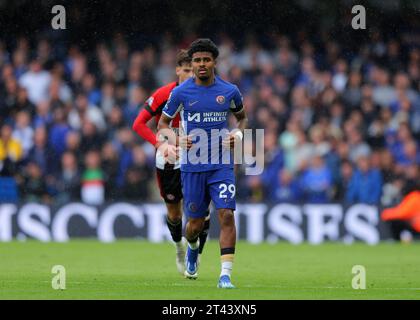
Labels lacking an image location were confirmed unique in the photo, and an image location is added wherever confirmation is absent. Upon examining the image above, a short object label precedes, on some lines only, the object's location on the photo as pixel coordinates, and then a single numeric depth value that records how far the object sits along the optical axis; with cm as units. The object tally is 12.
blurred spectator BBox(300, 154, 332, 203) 2094
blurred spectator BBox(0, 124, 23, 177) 2155
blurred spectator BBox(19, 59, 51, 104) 2292
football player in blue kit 1115
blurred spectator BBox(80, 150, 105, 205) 2161
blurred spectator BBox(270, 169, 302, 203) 2135
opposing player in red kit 1273
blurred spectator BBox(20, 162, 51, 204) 2138
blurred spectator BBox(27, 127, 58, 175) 2167
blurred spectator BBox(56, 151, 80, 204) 2155
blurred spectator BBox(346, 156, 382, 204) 2081
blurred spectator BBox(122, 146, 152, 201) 2120
